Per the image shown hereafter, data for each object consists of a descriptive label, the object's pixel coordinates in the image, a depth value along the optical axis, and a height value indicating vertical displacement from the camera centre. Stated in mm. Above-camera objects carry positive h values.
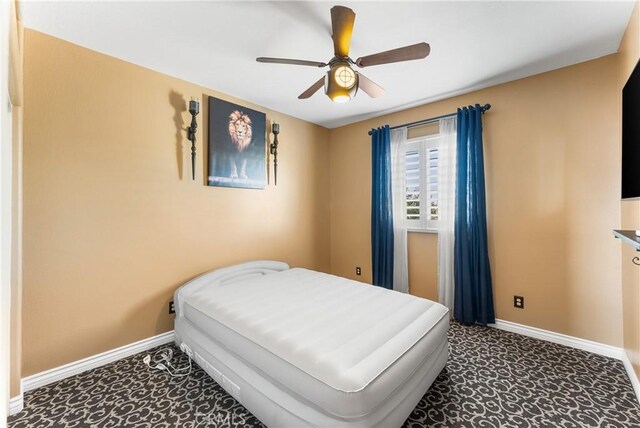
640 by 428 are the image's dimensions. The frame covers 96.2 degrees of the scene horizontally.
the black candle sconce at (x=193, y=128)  2809 +849
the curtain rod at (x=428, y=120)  3032 +1105
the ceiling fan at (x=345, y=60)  1796 +1027
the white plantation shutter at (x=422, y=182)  3480 +363
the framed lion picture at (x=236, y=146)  3074 +758
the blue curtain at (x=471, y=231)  3018 -208
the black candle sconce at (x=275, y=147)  3611 +835
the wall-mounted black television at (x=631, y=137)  1560 +430
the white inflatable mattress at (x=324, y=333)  1421 -756
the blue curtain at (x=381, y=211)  3783 +12
